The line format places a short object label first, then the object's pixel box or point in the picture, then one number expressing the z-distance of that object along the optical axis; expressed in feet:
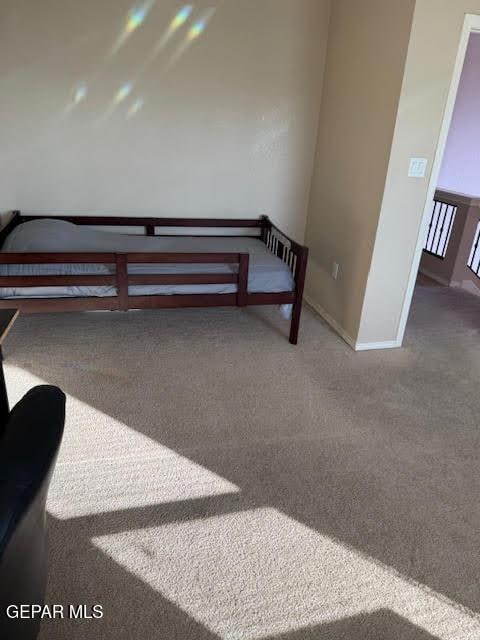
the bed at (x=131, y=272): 8.78
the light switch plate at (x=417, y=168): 8.91
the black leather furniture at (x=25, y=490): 2.41
